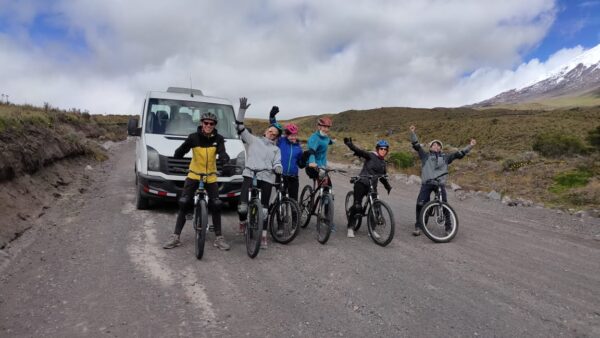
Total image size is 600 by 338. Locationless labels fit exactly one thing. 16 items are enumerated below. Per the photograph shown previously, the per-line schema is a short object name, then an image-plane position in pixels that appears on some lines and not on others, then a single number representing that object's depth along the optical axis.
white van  8.66
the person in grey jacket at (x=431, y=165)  8.03
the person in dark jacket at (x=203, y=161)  6.49
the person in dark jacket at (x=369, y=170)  7.64
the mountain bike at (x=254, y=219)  6.29
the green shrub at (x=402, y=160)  20.84
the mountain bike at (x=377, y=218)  7.17
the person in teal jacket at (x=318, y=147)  7.43
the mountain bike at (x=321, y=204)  7.24
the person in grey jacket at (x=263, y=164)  6.82
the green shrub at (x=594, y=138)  29.59
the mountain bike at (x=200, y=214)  6.12
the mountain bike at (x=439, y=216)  7.65
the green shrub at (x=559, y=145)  26.27
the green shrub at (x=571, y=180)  13.87
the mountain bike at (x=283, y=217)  7.02
